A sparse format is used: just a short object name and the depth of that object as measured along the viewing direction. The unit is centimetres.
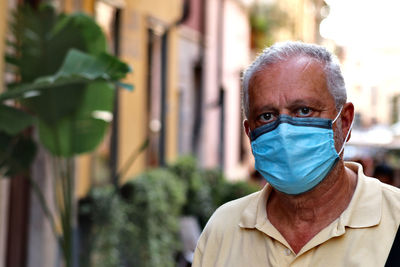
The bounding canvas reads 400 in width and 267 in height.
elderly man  246
